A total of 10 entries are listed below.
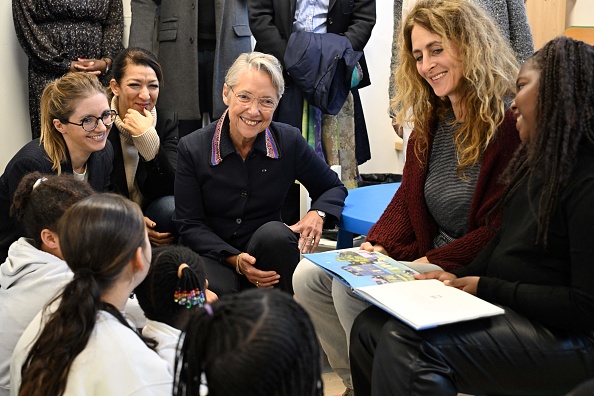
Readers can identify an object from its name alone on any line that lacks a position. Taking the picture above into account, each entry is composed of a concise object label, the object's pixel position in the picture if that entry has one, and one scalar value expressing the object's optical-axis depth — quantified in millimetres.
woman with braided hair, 1457
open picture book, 1476
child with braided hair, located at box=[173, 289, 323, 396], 1044
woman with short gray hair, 2322
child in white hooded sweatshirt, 1681
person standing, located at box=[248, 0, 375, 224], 3334
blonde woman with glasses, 2398
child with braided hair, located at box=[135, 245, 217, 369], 1548
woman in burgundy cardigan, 1911
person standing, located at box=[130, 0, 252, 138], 3693
